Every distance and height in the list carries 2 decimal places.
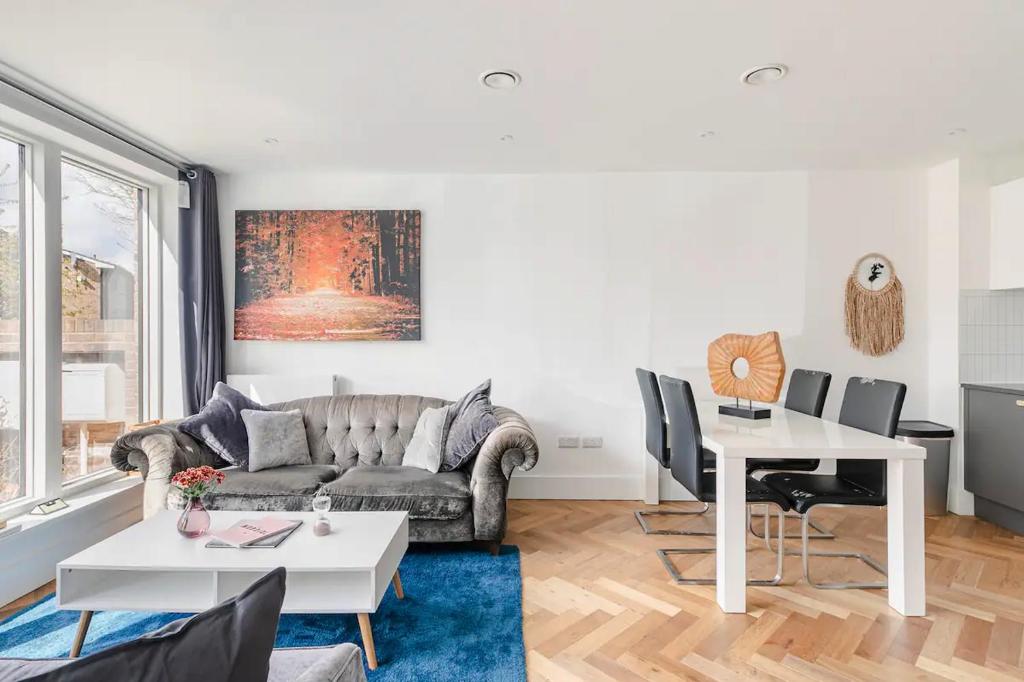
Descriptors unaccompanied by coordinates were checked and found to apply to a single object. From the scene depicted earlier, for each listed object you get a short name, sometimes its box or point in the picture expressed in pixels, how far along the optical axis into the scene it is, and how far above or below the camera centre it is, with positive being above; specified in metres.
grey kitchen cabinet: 3.42 -0.71
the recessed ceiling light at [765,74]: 2.53 +1.19
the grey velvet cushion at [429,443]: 3.39 -0.63
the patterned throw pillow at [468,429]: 3.31 -0.52
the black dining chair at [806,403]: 3.28 -0.39
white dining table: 2.35 -0.69
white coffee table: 2.04 -0.89
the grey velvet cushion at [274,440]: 3.43 -0.61
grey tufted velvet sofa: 3.05 -0.80
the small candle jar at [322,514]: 2.36 -0.75
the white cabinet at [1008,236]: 3.68 +0.67
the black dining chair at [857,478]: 2.61 -0.70
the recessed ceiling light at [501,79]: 2.60 +1.20
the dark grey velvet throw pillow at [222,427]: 3.38 -0.52
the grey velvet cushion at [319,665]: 1.00 -0.60
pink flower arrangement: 2.28 -0.57
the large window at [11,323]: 2.91 +0.08
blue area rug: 2.04 -1.15
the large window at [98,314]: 3.31 +0.16
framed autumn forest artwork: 4.20 +0.45
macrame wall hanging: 4.11 +0.23
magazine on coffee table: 2.23 -0.78
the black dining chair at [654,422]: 3.13 -0.47
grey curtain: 3.94 +0.27
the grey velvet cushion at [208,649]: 0.61 -0.36
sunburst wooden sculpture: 2.96 -0.16
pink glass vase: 2.32 -0.74
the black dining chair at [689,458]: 2.59 -0.56
